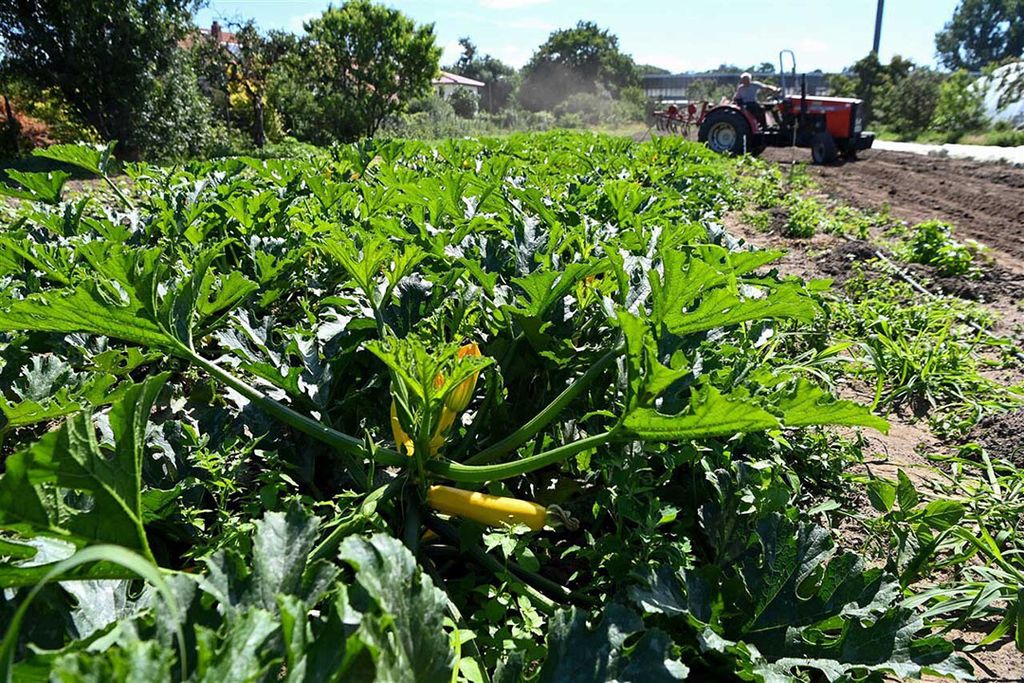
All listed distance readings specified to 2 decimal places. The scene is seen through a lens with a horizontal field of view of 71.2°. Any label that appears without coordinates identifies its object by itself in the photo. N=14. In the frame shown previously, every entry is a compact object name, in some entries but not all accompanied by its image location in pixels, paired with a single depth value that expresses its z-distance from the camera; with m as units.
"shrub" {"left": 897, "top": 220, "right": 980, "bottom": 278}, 6.62
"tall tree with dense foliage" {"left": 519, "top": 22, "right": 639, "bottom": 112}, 84.25
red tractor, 17.83
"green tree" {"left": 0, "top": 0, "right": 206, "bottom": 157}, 18.19
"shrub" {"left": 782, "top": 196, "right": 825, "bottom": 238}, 8.03
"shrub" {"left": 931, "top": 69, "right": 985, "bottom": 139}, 29.20
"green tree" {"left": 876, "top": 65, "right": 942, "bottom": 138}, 32.66
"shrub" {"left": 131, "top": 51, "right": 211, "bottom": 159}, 19.91
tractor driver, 18.28
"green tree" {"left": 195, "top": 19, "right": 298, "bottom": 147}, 28.17
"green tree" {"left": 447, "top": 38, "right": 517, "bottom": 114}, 81.81
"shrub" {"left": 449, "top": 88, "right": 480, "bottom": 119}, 61.50
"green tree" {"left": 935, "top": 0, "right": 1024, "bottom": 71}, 87.12
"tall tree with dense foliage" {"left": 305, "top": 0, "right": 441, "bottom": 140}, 28.48
